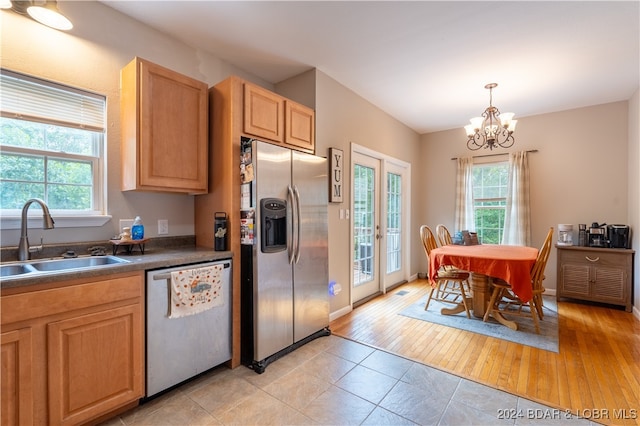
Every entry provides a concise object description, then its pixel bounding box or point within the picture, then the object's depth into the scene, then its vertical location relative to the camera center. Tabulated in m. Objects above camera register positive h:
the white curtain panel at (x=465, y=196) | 4.83 +0.26
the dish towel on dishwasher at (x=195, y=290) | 1.86 -0.54
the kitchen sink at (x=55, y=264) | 1.64 -0.33
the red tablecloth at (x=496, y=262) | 2.73 -0.52
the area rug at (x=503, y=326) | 2.70 -1.21
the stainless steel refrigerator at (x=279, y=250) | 2.20 -0.32
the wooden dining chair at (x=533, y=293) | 2.86 -0.96
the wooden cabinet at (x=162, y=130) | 2.02 +0.61
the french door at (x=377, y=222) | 3.78 -0.16
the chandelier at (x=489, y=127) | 3.07 +0.96
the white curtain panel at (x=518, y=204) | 4.30 +0.11
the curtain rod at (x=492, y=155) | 4.34 +0.93
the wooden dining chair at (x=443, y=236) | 4.13 -0.36
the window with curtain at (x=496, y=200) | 4.33 +0.19
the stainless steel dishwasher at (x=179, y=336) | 1.78 -0.85
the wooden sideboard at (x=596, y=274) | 3.48 -0.80
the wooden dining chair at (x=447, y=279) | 3.32 -0.79
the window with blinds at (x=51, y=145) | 1.77 +0.45
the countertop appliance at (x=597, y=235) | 3.73 -0.31
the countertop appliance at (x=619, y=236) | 3.58 -0.31
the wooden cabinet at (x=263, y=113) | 2.35 +0.85
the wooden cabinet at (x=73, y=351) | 1.32 -0.72
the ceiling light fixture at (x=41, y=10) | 1.69 +1.19
